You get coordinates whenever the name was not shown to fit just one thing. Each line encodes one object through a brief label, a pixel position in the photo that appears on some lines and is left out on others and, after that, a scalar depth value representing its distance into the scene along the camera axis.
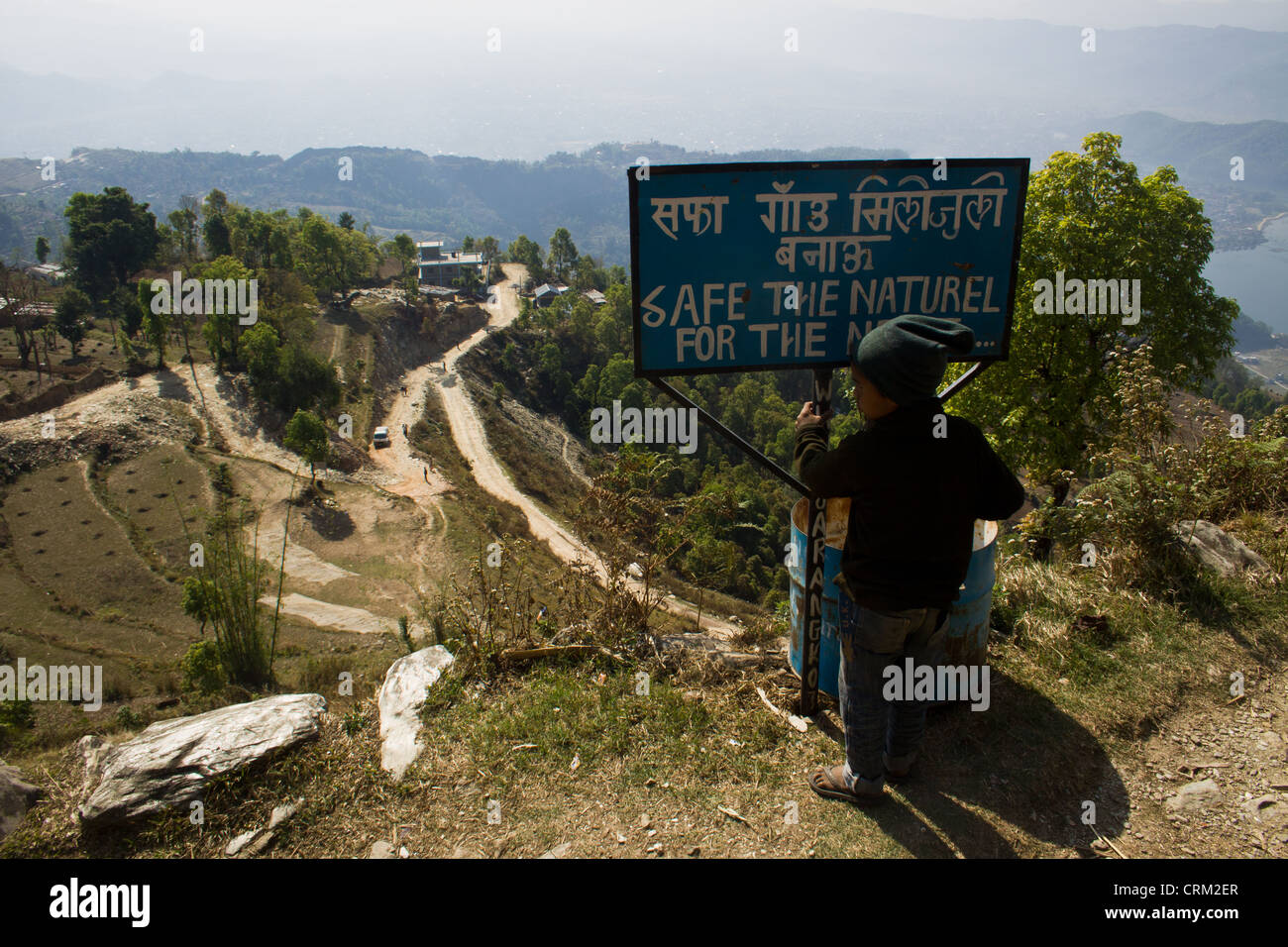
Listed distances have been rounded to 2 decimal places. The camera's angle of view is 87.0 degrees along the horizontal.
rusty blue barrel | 4.27
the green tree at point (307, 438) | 36.16
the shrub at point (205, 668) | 14.39
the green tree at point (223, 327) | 47.84
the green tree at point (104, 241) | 63.78
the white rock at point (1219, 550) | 5.47
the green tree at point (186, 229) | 71.31
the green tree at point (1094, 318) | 13.05
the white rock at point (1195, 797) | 3.64
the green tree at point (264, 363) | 45.34
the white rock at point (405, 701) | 4.48
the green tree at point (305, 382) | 44.91
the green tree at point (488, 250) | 110.12
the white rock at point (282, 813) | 3.89
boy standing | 3.12
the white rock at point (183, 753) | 3.91
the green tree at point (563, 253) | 107.25
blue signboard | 3.87
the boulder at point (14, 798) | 3.97
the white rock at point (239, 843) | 3.73
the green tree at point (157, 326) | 45.78
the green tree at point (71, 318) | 52.03
